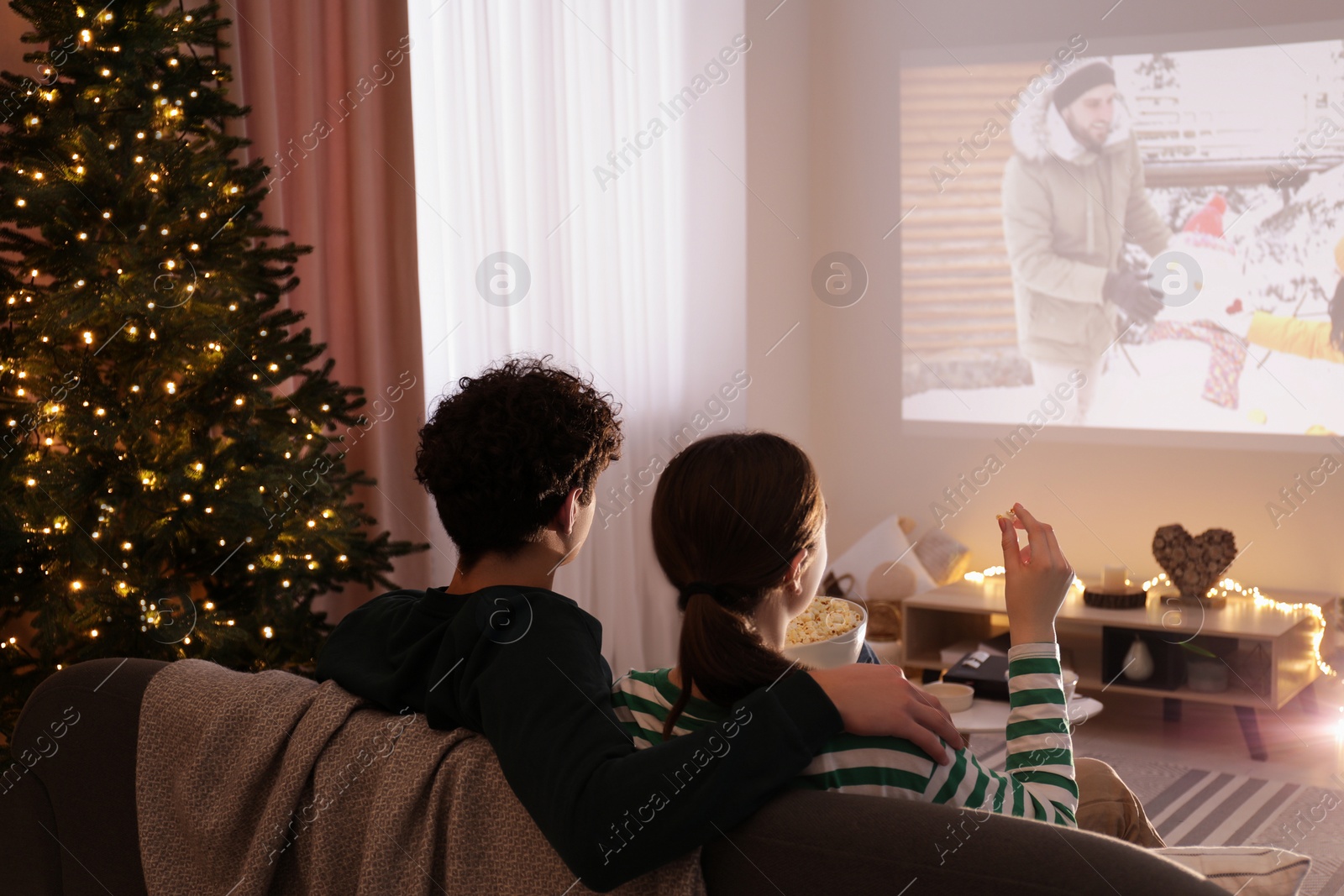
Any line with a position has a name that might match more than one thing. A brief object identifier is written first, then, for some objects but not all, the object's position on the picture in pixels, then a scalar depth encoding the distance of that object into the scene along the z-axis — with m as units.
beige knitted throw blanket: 1.08
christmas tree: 1.88
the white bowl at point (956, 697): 2.45
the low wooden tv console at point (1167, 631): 3.47
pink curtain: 2.77
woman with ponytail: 1.12
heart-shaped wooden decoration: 3.71
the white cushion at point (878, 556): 4.30
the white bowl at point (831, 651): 1.54
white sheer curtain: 3.40
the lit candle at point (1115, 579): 3.78
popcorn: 1.62
